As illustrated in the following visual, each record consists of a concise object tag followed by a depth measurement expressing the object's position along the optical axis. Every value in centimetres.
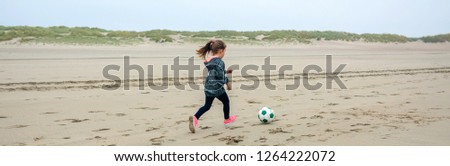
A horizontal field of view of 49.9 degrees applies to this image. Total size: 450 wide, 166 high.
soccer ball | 623
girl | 595
